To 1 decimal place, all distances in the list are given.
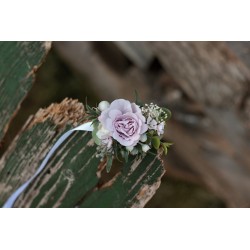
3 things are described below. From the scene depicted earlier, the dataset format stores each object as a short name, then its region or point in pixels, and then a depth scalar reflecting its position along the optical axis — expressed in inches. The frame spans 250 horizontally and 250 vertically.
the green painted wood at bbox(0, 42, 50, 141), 44.8
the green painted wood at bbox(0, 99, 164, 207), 42.3
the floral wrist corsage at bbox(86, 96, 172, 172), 38.9
